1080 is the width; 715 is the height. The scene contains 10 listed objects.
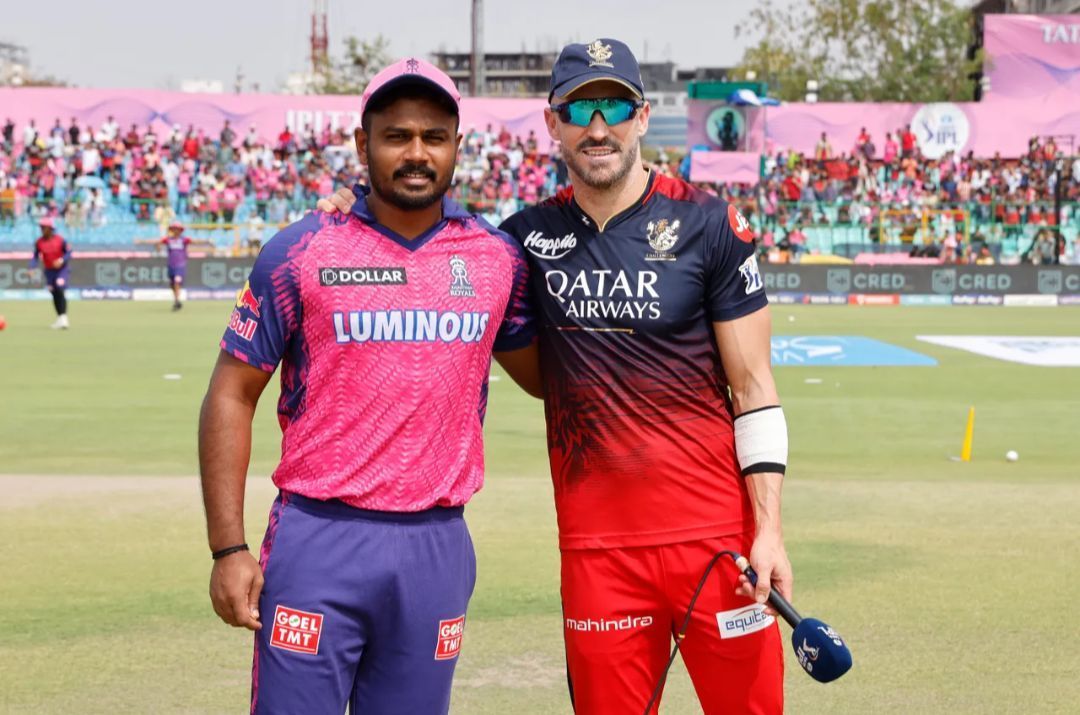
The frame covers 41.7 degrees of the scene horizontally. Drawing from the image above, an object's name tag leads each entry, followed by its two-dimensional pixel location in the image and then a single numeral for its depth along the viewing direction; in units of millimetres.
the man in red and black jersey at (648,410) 4020
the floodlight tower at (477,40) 58656
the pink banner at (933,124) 48625
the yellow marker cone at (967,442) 11750
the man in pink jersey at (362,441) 3537
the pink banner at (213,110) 45156
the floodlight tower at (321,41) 122000
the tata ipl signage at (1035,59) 52156
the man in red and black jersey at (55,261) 24469
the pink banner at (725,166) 39281
